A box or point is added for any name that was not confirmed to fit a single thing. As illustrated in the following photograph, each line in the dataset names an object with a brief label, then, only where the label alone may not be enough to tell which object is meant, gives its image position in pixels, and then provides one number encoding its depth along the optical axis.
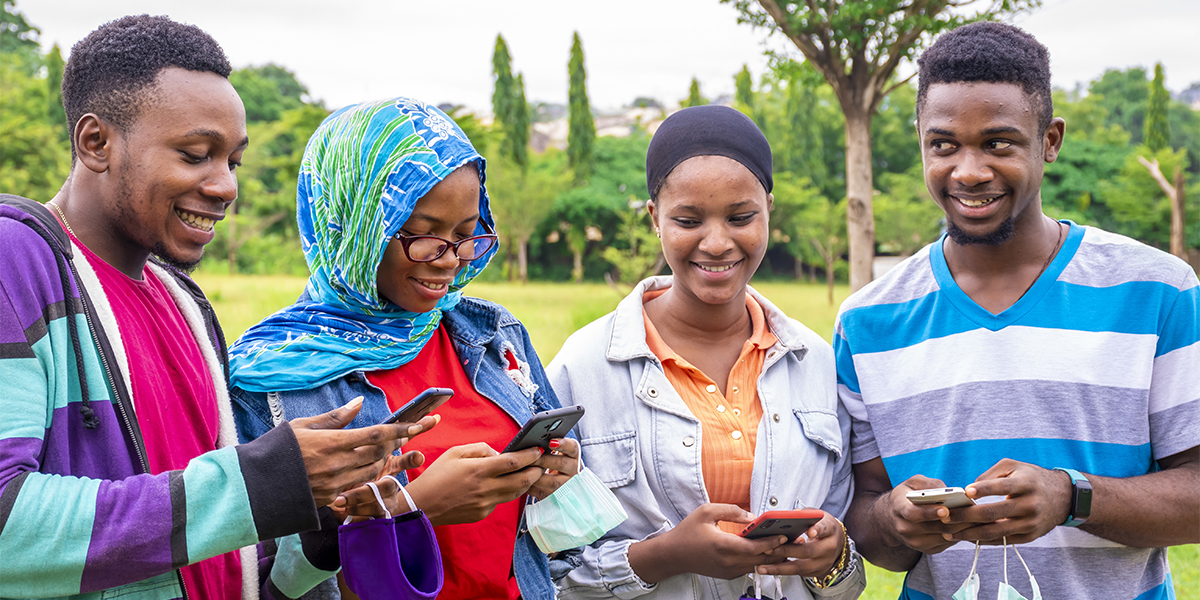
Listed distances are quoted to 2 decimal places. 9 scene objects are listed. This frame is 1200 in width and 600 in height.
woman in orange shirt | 2.71
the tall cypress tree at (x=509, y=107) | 36.34
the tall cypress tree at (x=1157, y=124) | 34.59
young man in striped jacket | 1.57
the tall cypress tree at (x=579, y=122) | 37.06
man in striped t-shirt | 2.40
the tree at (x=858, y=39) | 8.29
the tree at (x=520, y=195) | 34.38
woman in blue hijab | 2.27
